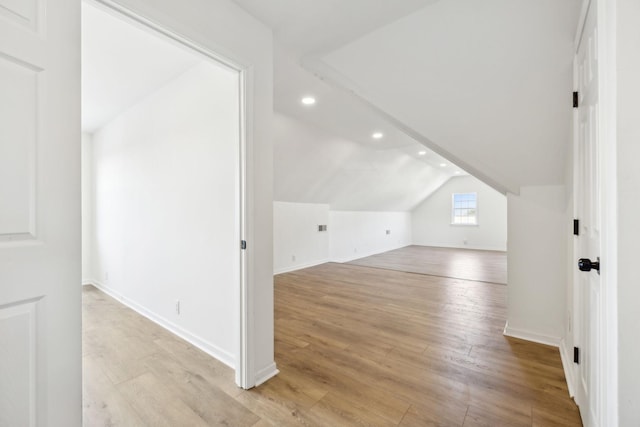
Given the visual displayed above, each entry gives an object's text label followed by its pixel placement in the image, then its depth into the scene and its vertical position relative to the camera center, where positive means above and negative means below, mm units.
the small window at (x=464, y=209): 9016 +82
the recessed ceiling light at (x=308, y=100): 3069 +1302
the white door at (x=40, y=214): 848 -2
